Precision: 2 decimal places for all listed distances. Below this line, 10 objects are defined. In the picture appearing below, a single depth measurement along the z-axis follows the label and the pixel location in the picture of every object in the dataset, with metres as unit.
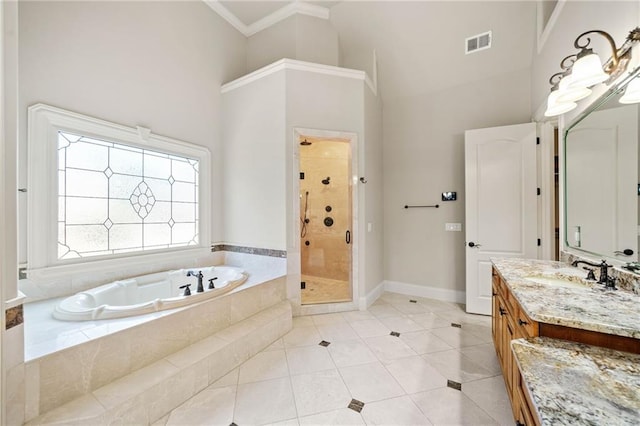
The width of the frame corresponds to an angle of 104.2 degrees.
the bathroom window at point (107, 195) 1.93
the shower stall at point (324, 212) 4.46
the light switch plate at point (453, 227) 3.38
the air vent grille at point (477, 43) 2.96
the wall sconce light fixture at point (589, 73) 1.44
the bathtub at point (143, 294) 1.68
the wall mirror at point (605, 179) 1.43
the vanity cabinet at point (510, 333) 1.07
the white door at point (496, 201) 2.77
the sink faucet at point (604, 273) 1.48
